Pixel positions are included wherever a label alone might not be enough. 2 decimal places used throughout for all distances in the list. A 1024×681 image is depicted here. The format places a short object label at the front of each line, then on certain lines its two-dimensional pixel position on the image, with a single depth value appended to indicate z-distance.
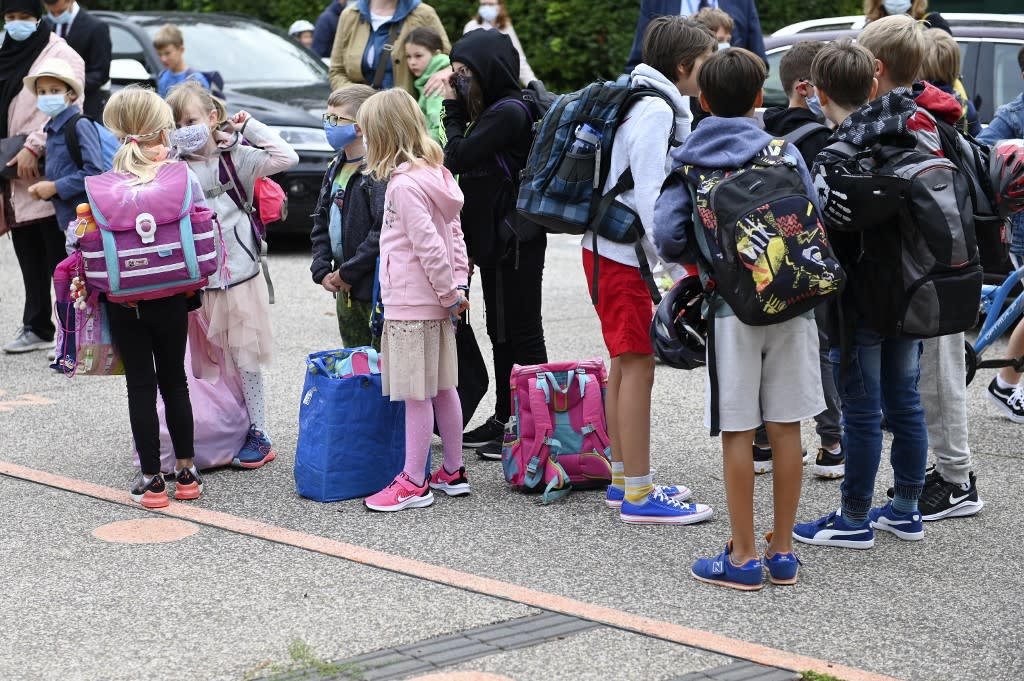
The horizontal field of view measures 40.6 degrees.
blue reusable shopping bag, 5.47
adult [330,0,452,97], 9.09
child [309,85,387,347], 5.61
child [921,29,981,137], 6.16
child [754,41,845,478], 5.41
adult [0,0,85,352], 8.07
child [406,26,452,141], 7.25
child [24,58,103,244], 7.27
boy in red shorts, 4.92
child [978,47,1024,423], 6.64
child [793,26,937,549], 4.62
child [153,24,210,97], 11.39
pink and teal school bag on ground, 5.52
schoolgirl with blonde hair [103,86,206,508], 5.39
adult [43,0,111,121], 8.75
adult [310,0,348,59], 14.43
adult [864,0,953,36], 8.04
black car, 11.40
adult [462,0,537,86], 12.04
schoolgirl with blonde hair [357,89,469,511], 5.21
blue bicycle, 6.49
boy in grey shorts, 4.41
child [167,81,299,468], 5.82
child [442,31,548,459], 5.72
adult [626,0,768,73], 8.69
